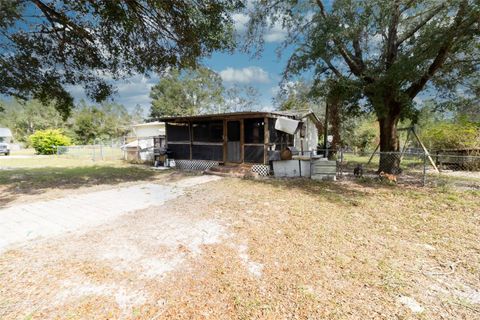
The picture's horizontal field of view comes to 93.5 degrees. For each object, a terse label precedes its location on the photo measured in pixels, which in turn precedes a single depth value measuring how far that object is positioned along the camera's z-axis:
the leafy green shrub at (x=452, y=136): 10.49
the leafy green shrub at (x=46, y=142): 21.78
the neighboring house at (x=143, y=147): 14.96
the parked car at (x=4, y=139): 22.22
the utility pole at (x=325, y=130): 12.16
